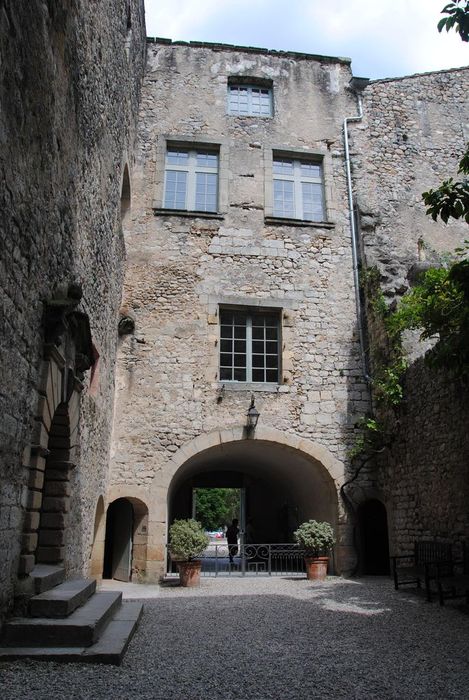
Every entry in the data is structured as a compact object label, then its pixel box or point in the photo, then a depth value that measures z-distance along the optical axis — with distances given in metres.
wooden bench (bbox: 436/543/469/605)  6.11
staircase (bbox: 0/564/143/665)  3.47
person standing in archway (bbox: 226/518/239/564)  12.88
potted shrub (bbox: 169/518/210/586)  8.33
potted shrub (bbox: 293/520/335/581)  8.86
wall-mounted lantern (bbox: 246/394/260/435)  9.27
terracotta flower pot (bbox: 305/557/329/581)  8.84
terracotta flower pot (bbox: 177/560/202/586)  8.38
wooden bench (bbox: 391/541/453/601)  7.11
